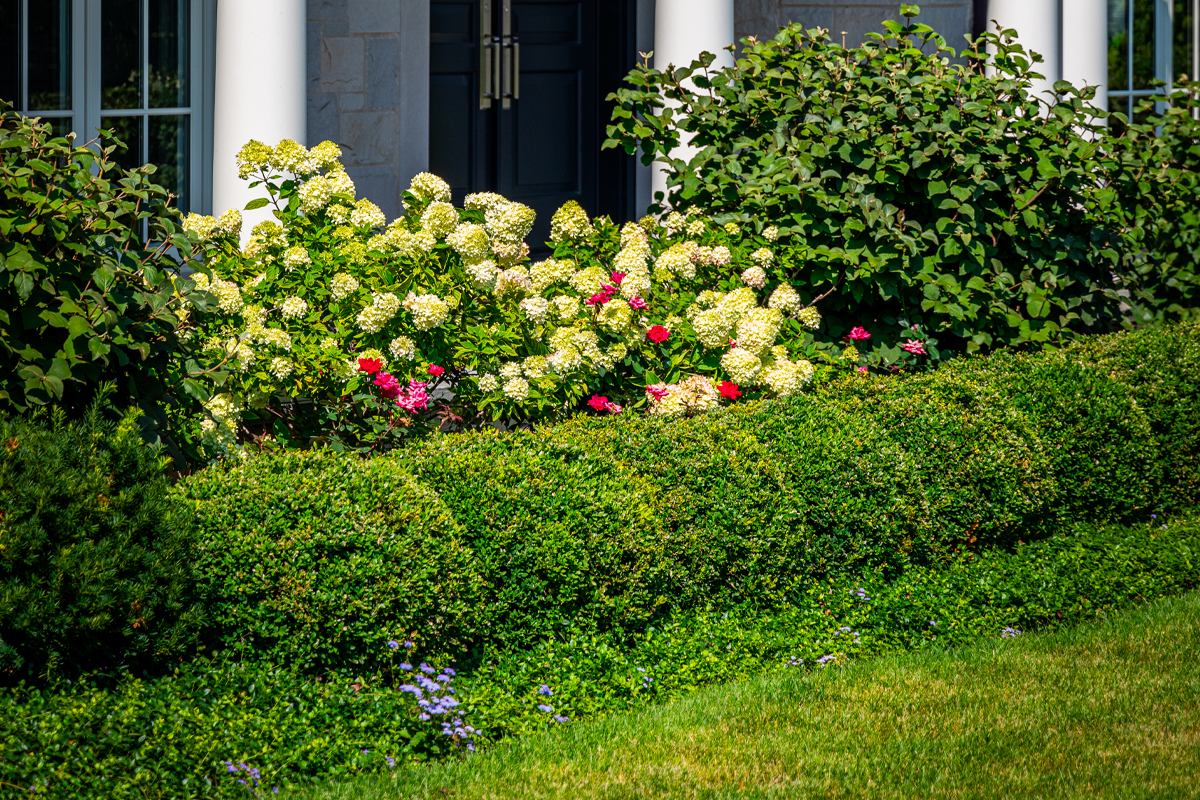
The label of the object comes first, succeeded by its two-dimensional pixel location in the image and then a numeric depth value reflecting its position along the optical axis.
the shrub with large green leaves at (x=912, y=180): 12.31
